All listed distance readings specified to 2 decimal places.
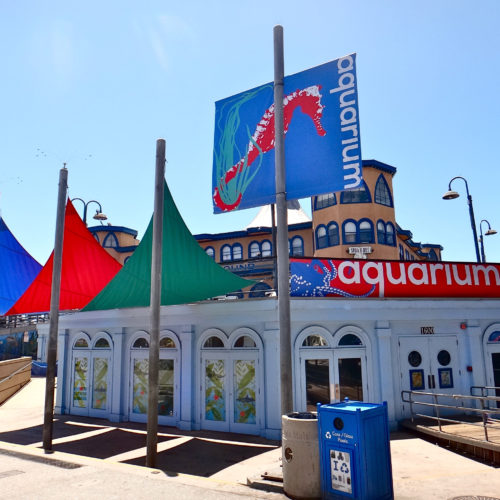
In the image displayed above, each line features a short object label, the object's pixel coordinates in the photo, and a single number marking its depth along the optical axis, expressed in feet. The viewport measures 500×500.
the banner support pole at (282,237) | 27.17
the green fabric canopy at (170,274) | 43.75
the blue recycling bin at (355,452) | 22.38
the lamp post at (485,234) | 91.83
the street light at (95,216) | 75.74
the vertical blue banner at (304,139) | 30.32
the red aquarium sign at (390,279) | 42.63
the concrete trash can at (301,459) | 24.09
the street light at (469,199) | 68.18
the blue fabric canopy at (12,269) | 60.77
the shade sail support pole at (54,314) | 35.81
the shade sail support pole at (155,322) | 30.48
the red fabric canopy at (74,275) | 54.49
